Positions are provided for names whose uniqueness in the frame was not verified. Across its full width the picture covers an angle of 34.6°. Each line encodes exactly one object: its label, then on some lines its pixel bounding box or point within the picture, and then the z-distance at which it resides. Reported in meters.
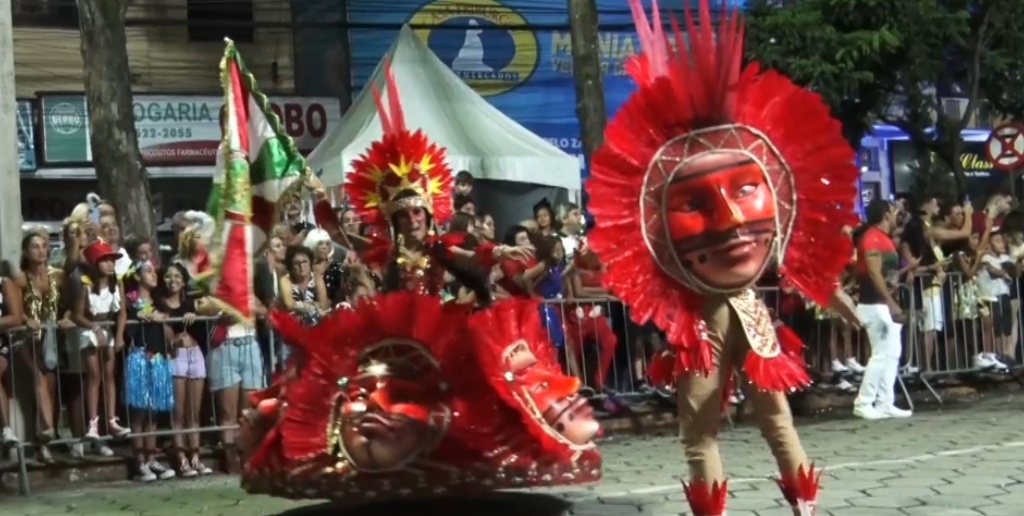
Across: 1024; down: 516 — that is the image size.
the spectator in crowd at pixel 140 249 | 11.03
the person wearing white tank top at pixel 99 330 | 10.30
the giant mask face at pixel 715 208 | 6.34
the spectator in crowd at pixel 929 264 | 14.05
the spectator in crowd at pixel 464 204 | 11.17
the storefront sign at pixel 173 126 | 19.75
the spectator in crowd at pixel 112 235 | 10.80
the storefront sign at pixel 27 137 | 19.55
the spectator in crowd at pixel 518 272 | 8.91
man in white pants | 12.44
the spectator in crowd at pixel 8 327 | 10.12
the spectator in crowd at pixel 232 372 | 10.73
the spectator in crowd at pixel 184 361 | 10.62
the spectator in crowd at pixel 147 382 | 10.49
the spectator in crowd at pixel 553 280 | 11.82
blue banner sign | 22.92
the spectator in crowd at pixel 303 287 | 10.63
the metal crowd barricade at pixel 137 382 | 10.26
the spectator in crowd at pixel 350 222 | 7.94
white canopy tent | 16.95
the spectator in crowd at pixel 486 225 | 10.79
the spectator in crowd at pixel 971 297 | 14.40
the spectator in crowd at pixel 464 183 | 12.23
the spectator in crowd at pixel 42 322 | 10.23
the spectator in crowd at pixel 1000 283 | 14.70
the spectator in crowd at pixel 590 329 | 12.18
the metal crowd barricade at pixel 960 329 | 14.06
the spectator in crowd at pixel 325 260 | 11.38
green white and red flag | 7.18
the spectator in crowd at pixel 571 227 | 12.88
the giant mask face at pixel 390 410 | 6.95
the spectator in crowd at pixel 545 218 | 12.49
